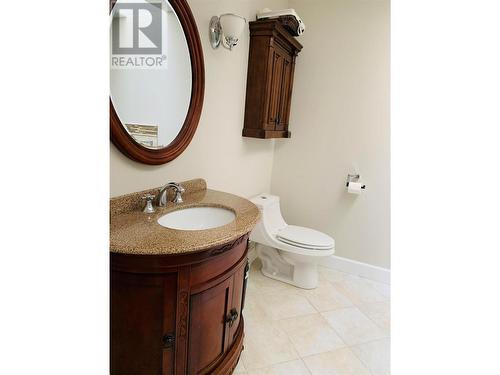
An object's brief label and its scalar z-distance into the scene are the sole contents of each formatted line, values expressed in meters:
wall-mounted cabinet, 2.06
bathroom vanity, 1.02
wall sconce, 1.66
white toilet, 2.24
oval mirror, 1.26
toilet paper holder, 2.58
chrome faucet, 1.42
